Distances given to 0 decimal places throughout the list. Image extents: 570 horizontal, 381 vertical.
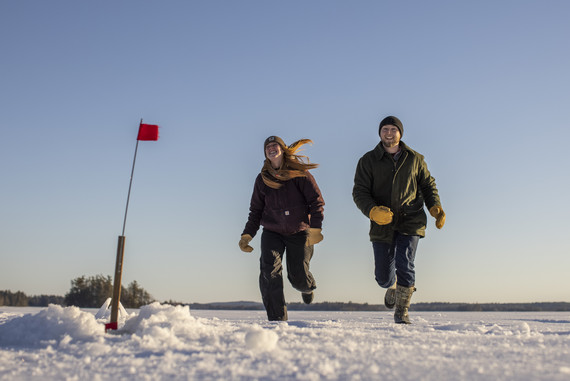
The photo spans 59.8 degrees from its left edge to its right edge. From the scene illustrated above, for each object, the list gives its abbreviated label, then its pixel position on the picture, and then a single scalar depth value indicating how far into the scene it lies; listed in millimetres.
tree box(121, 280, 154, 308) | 44500
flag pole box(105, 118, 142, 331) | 3105
